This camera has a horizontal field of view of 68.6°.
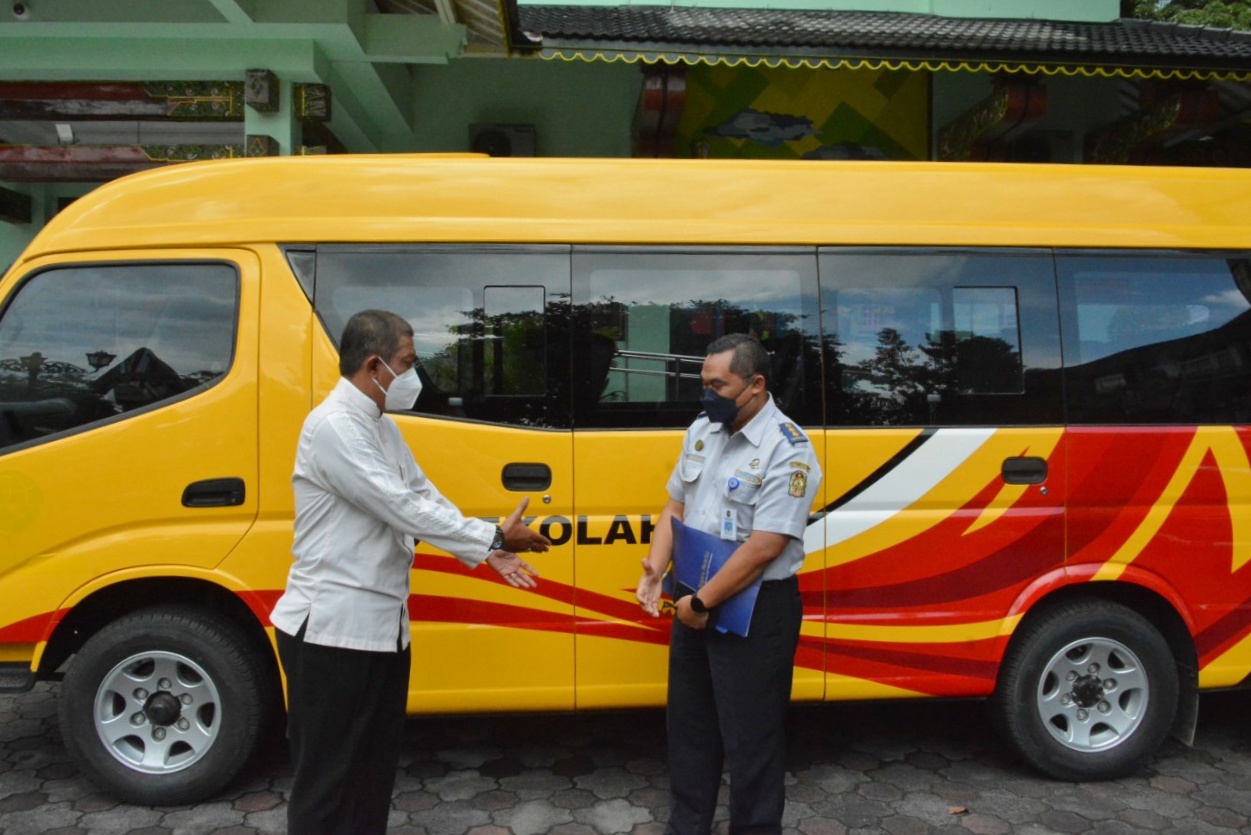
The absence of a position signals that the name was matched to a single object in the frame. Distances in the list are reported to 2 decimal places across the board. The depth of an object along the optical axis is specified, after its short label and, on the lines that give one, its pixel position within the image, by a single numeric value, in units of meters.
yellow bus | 3.53
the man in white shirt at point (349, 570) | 2.55
